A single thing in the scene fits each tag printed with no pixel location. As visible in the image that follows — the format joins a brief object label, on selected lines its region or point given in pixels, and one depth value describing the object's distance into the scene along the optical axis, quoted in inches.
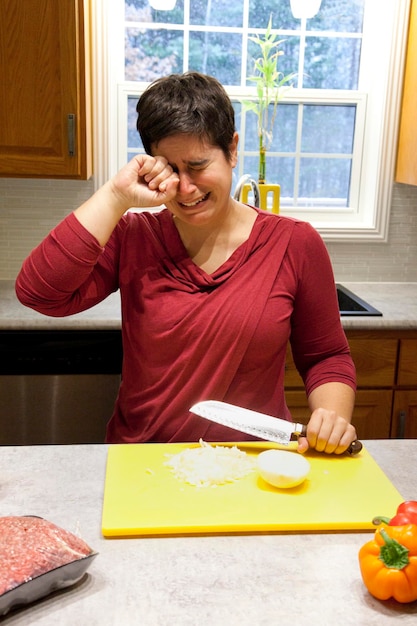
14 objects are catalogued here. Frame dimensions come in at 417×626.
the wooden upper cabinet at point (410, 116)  112.6
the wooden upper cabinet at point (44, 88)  93.7
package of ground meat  35.4
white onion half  47.7
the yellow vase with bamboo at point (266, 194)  115.8
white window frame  113.7
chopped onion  49.3
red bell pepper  38.5
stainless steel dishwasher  95.1
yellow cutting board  44.3
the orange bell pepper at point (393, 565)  36.7
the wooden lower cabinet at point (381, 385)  98.5
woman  56.4
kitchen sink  99.8
